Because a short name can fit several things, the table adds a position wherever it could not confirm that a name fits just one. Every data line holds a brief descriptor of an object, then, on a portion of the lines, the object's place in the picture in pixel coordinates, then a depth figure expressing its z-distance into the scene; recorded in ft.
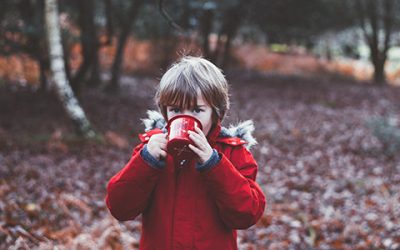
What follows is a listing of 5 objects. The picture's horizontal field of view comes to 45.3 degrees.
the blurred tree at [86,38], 40.11
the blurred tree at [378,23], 68.90
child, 6.98
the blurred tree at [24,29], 35.70
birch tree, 29.30
